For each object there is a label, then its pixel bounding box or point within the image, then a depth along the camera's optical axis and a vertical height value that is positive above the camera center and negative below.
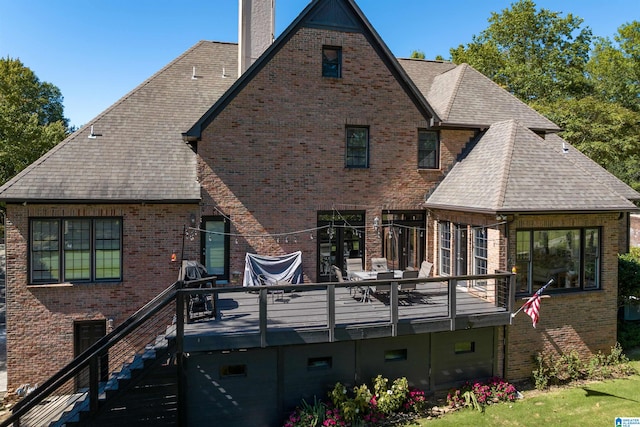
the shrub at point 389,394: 9.41 -4.22
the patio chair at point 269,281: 11.72 -2.13
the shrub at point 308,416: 8.86 -4.45
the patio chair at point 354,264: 12.80 -1.72
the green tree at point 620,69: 31.59 +11.07
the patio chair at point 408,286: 10.58 -2.04
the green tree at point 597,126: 25.83 +5.29
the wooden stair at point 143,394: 8.37 -3.91
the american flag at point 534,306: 9.62 -2.23
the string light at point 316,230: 12.29 -0.71
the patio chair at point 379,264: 12.96 -1.74
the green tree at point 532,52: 31.02 +12.50
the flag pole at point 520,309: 10.29 -2.48
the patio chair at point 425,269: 11.74 -1.72
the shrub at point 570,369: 10.92 -4.19
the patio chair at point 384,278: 10.27 -1.74
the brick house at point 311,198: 11.05 +0.25
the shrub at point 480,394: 9.98 -4.45
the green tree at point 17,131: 24.02 +4.42
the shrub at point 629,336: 12.77 -3.81
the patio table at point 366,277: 11.12 -1.91
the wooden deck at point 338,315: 8.77 -2.54
